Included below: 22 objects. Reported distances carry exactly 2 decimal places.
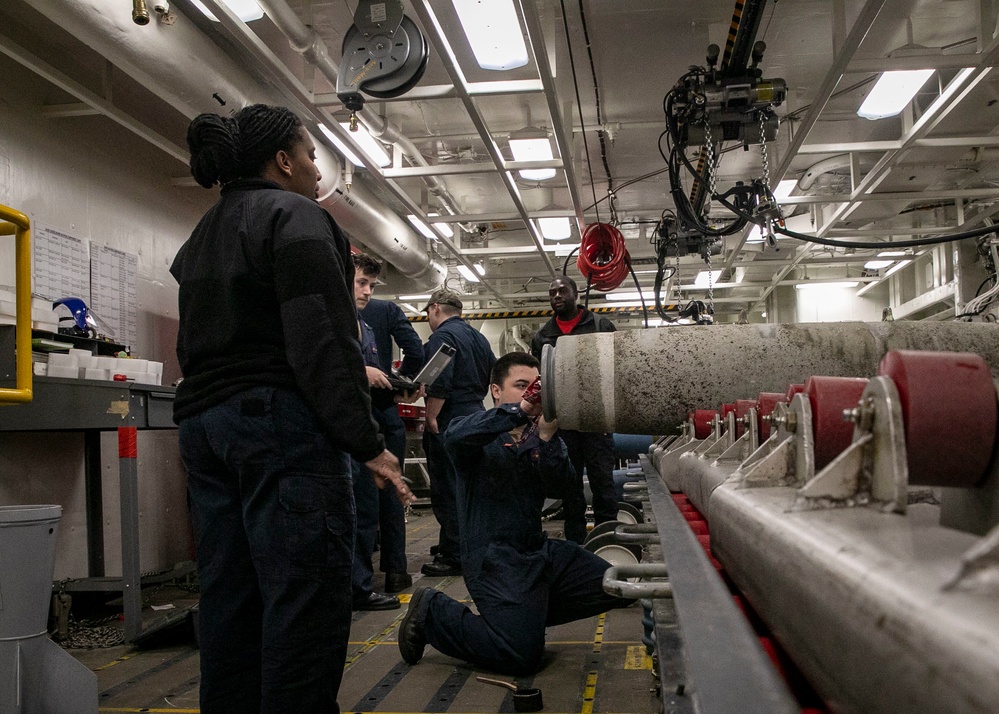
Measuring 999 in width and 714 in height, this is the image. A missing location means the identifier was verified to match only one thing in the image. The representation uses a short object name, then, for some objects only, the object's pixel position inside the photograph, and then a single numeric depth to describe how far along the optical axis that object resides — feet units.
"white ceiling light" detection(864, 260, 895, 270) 30.22
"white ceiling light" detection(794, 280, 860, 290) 35.53
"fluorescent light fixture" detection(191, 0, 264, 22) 11.60
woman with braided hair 4.63
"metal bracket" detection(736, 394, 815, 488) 3.11
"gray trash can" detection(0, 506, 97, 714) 6.17
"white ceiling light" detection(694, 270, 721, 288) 35.27
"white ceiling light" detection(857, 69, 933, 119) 15.29
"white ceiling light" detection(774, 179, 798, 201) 23.19
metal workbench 9.57
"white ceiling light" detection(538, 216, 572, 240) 24.35
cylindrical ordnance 8.03
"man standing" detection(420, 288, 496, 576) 13.24
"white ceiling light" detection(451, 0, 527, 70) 11.34
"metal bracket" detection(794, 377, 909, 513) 2.25
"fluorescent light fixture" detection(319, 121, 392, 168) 15.78
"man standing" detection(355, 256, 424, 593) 11.93
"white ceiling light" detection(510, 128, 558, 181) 17.95
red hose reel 22.52
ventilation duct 9.24
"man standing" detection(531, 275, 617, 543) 12.78
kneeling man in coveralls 7.79
